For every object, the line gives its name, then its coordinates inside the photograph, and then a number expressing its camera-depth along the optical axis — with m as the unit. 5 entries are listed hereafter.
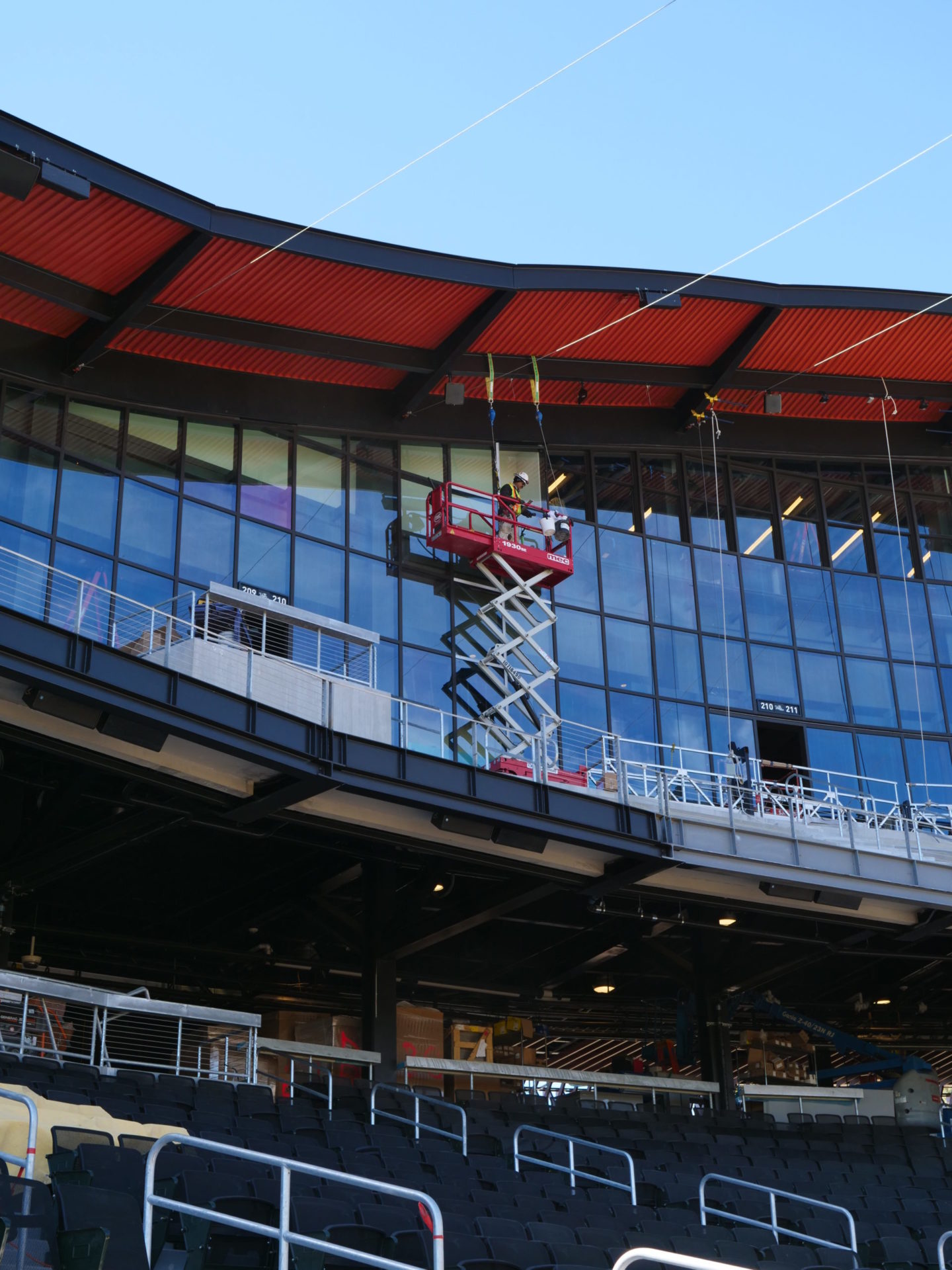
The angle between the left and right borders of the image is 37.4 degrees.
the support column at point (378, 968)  24.02
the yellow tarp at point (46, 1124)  10.08
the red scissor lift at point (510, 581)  26.72
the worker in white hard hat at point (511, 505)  27.88
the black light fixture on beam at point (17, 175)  20.17
